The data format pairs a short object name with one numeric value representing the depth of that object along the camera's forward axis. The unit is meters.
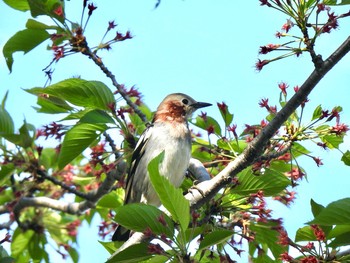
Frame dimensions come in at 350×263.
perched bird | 12.49
